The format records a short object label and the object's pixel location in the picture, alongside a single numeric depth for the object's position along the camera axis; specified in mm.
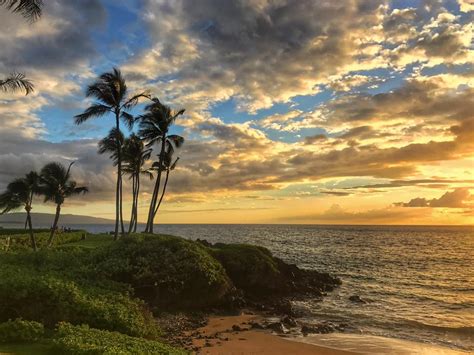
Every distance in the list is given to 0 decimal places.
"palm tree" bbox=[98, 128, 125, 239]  41144
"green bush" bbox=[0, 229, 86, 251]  43422
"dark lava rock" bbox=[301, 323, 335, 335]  23000
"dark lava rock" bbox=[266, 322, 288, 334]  22520
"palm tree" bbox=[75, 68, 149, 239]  36812
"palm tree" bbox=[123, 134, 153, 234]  47969
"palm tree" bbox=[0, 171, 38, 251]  46188
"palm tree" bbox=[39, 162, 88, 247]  46781
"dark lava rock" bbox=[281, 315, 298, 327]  24000
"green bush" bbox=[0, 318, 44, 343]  11836
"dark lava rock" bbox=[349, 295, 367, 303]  33531
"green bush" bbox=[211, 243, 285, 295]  30953
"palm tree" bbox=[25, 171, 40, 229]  46344
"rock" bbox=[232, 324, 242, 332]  21986
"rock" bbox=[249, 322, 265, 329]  22859
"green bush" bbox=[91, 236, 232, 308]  23578
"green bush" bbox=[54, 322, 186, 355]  10523
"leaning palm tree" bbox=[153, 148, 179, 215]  47188
